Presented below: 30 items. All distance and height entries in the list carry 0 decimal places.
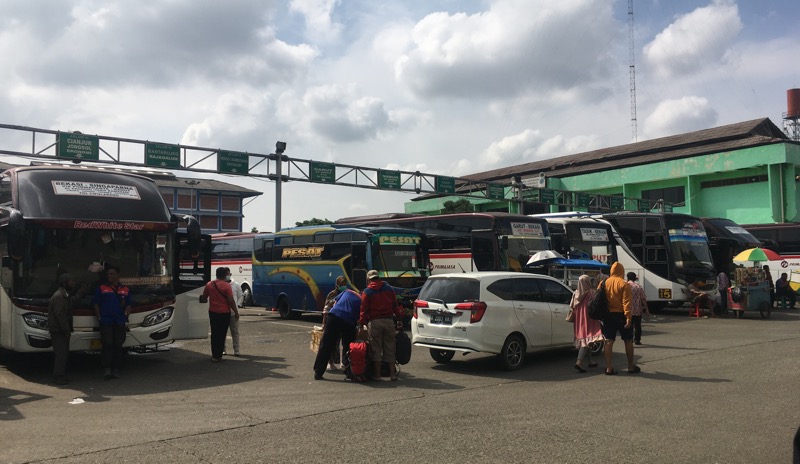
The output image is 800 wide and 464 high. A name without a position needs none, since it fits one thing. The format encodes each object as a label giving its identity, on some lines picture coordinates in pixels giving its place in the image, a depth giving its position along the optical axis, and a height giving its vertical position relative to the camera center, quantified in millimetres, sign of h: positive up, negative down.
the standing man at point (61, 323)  10492 -726
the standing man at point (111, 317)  11047 -686
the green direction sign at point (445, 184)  38456 +5134
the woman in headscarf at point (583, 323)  11453 -878
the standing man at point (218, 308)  13109 -656
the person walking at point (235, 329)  13961 -1133
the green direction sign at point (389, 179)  35531 +5024
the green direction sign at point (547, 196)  46656 +5348
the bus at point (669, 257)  24781 +549
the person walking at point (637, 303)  14297 -674
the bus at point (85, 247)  10836 +511
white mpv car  11531 -767
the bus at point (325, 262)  20141 +373
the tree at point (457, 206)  57750 +5802
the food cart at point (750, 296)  22672 -885
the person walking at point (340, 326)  11109 -857
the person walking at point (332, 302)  11816 -545
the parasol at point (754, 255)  24219 +556
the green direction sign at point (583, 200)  49325 +5332
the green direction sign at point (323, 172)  32219 +4947
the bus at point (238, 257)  30312 +850
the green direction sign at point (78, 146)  24688 +4854
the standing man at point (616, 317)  10986 -743
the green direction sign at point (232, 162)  29266 +4952
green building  42656 +6713
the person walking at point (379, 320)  10891 -755
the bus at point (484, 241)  21859 +1066
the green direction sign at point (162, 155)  27078 +4900
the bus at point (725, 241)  28984 +1286
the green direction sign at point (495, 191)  44031 +5743
